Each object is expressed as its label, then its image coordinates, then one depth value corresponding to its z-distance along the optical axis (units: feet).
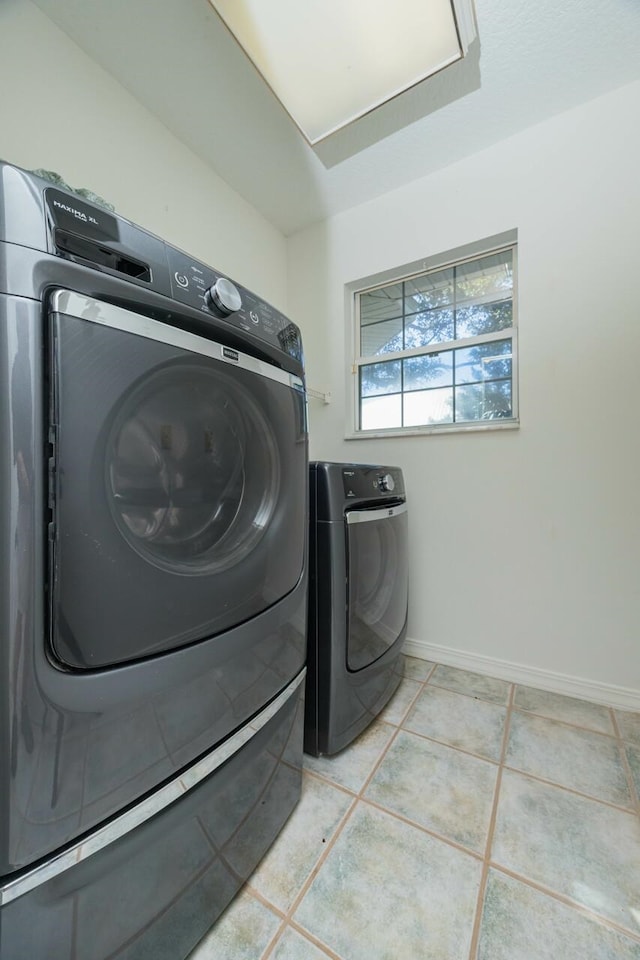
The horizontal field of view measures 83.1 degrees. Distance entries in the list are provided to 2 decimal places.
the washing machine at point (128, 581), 1.37
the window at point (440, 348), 5.68
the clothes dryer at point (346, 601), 3.49
